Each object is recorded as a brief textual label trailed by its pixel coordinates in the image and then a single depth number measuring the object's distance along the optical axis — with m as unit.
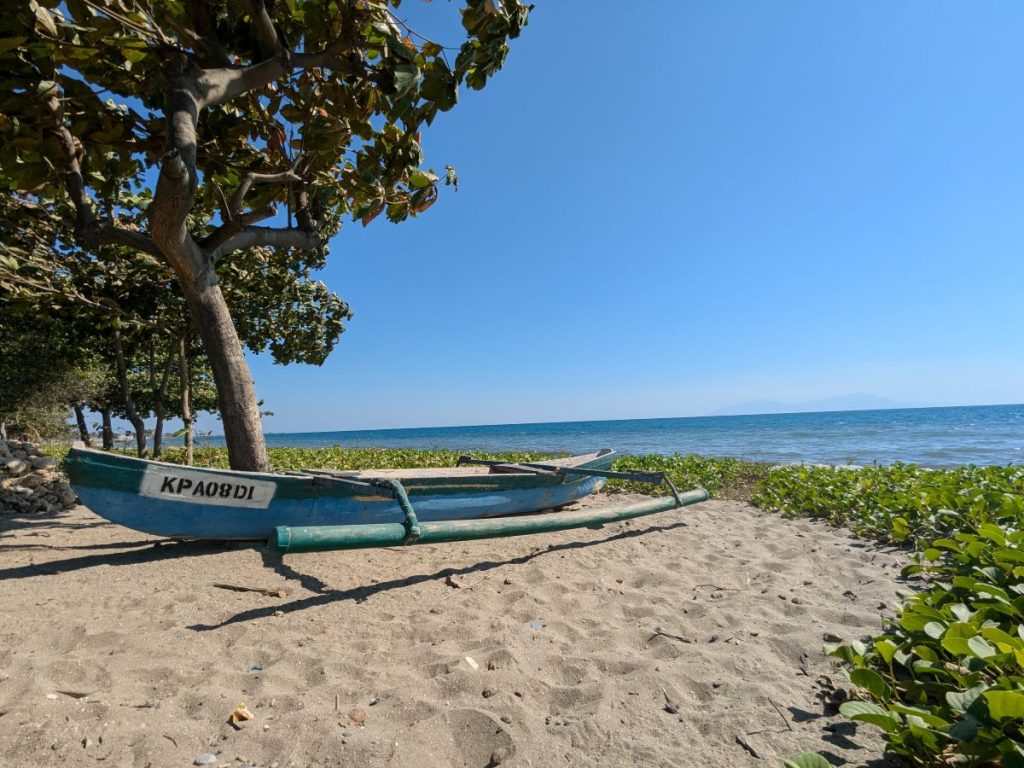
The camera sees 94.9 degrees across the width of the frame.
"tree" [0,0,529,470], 3.57
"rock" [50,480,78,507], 6.72
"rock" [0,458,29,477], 6.68
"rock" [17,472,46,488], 6.54
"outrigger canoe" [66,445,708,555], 3.09
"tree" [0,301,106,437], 9.01
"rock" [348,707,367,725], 1.99
